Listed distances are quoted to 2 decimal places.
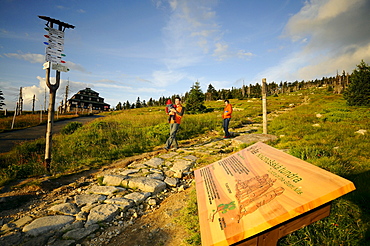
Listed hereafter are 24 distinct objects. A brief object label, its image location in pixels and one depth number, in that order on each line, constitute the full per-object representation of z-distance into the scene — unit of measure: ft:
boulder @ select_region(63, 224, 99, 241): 8.97
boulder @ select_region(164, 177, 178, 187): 15.06
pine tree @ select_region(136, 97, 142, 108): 321.73
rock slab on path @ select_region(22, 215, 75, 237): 9.47
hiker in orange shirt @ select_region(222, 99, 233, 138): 30.69
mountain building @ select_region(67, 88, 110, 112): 183.21
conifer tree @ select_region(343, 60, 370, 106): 83.10
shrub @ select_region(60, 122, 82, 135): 39.55
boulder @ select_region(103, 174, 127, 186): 15.22
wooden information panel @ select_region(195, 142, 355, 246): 4.61
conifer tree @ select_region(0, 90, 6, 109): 129.29
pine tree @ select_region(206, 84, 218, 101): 277.89
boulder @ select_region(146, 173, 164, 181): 15.96
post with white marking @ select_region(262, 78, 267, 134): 27.74
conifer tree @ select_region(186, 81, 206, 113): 94.73
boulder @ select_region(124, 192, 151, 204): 12.43
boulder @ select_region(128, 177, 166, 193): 13.93
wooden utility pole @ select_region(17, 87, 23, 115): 119.34
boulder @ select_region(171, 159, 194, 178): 16.82
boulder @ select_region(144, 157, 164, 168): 19.14
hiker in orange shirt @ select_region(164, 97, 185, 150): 25.00
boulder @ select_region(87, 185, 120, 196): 13.82
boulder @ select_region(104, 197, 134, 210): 11.70
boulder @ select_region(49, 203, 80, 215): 11.30
